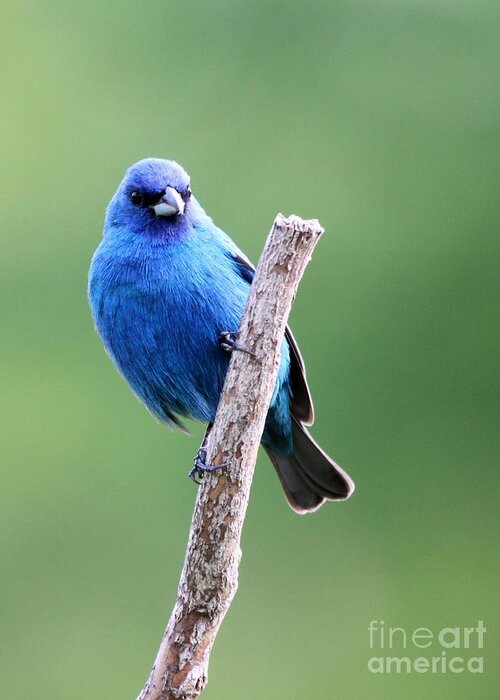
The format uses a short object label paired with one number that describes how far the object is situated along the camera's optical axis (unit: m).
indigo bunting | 8.66
